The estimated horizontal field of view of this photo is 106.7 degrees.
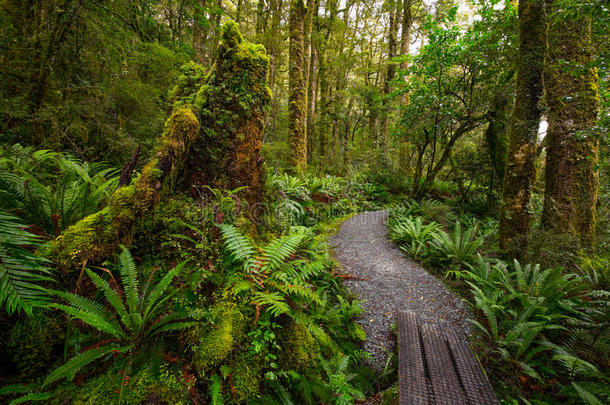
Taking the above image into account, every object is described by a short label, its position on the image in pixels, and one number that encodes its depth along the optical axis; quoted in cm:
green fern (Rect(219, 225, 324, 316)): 242
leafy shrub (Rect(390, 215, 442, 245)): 620
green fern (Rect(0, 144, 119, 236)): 235
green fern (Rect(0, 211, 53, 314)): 134
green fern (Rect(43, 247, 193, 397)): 160
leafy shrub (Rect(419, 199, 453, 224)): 830
